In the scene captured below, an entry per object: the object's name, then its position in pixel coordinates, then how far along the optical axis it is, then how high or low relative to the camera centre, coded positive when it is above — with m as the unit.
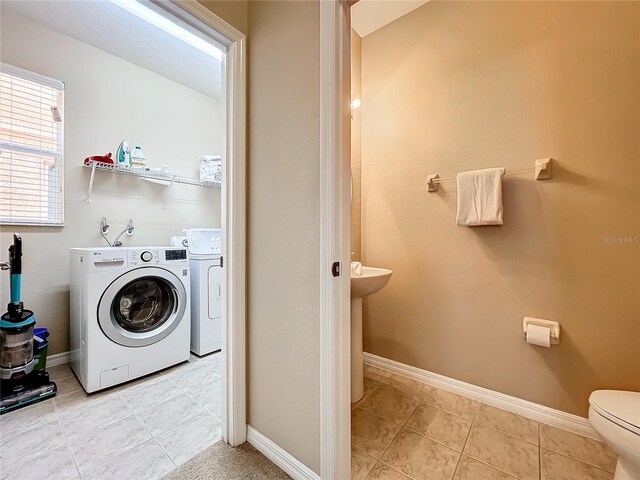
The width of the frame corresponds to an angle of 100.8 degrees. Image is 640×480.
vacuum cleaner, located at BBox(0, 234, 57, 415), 1.58 -0.67
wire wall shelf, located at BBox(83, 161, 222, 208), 2.17 +0.63
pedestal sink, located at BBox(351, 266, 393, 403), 1.57 -0.62
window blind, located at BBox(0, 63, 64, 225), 1.91 +0.73
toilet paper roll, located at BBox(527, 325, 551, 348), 1.40 -0.52
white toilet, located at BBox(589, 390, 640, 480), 0.87 -0.65
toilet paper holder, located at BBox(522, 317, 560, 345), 1.41 -0.48
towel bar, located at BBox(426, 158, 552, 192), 1.44 +0.39
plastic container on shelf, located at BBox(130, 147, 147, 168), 2.31 +0.74
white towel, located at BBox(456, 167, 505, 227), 1.54 +0.25
